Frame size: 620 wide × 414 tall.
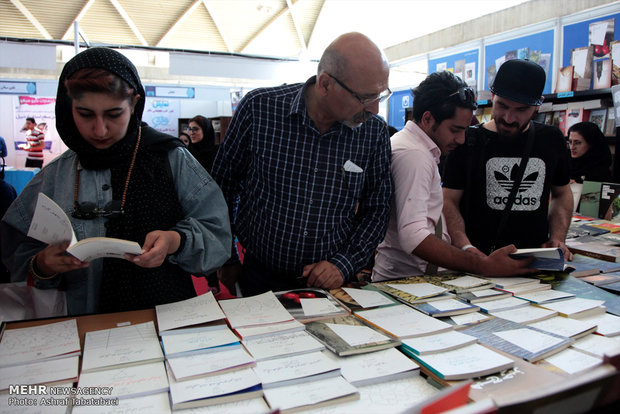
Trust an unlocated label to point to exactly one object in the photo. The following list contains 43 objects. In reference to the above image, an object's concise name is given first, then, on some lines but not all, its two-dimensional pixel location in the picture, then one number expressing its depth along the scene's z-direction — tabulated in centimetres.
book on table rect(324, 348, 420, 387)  103
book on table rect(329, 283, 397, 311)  152
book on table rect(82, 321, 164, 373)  107
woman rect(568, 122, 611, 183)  403
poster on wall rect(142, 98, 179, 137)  1189
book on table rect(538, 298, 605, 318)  145
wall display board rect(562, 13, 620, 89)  435
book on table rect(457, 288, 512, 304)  159
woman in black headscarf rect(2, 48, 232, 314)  134
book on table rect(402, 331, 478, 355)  116
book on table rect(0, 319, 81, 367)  109
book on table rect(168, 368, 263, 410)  92
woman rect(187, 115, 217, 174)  612
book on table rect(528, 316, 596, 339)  129
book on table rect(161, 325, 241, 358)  113
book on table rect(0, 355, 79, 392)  99
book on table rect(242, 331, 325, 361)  113
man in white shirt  187
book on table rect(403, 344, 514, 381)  104
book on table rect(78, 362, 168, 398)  95
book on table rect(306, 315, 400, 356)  116
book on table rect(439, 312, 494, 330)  137
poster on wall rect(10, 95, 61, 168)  1116
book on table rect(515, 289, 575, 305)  159
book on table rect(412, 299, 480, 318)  144
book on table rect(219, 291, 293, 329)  132
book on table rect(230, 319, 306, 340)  124
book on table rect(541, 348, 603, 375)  111
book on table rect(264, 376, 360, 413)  92
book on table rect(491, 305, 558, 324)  142
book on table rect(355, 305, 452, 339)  127
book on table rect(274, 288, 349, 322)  141
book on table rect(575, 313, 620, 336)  133
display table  63
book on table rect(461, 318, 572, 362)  117
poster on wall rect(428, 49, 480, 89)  630
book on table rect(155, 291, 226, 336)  126
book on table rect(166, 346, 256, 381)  101
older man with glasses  174
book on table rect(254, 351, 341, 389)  100
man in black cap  224
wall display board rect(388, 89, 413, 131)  724
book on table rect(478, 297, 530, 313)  151
